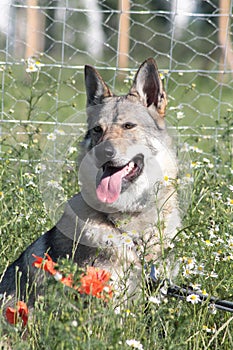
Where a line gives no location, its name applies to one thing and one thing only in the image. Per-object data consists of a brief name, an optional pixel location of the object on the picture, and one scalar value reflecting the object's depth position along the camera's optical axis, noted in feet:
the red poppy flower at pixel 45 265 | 16.02
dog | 21.57
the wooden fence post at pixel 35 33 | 59.55
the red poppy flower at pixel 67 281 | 15.05
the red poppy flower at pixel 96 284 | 16.06
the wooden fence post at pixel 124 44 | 54.73
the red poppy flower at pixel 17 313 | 17.15
